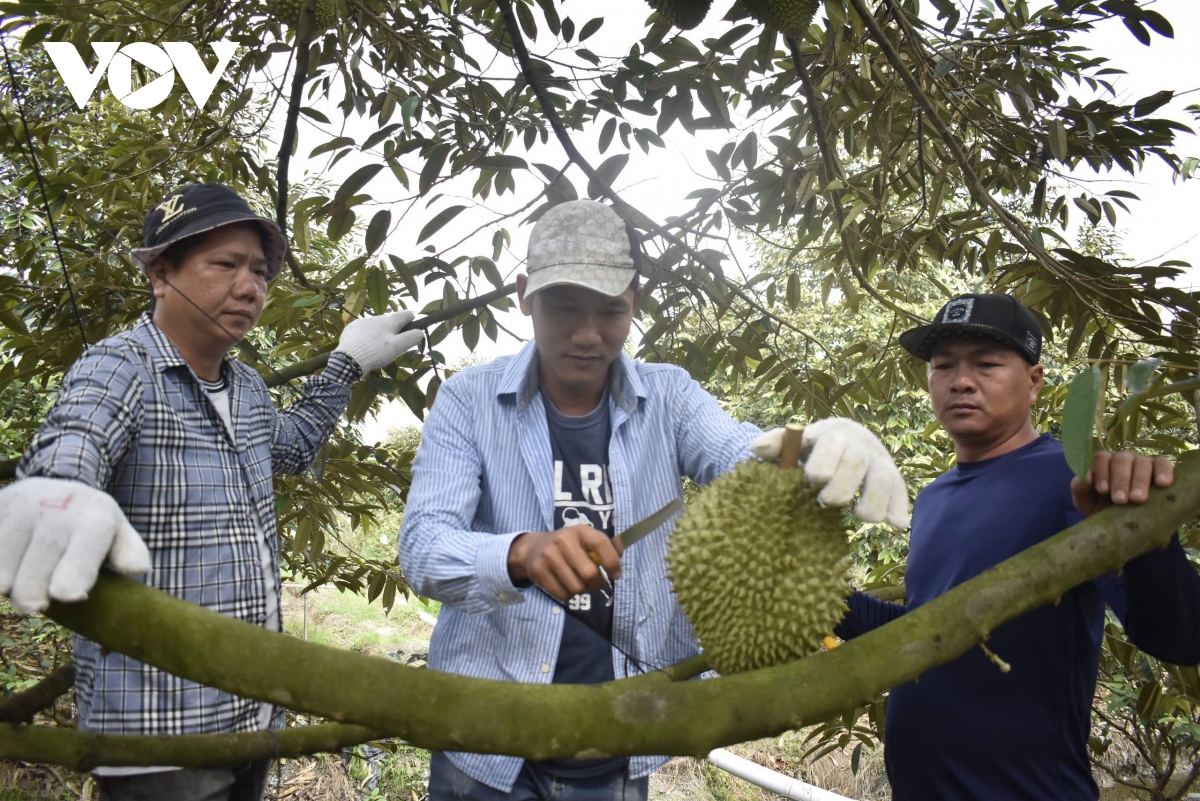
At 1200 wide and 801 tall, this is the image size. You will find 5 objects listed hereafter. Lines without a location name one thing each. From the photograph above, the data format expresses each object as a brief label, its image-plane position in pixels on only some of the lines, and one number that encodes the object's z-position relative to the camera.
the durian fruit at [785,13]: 1.77
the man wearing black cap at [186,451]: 1.46
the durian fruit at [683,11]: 1.85
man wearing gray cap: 1.46
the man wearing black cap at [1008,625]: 1.47
